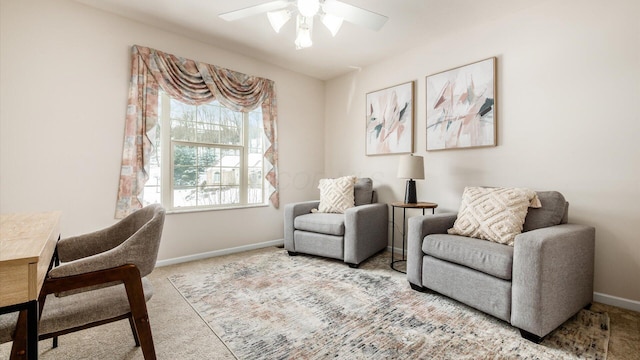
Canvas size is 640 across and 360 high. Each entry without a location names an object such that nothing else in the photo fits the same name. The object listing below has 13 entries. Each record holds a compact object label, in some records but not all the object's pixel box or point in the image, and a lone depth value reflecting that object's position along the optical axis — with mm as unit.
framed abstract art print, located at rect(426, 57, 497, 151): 2773
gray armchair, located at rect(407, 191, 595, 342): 1643
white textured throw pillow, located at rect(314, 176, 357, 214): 3475
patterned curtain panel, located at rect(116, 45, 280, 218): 2793
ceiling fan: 1875
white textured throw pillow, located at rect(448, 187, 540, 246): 2066
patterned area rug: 1585
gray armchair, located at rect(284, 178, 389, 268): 2971
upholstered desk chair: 1100
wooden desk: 786
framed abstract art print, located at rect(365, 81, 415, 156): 3454
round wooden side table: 2896
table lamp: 2941
